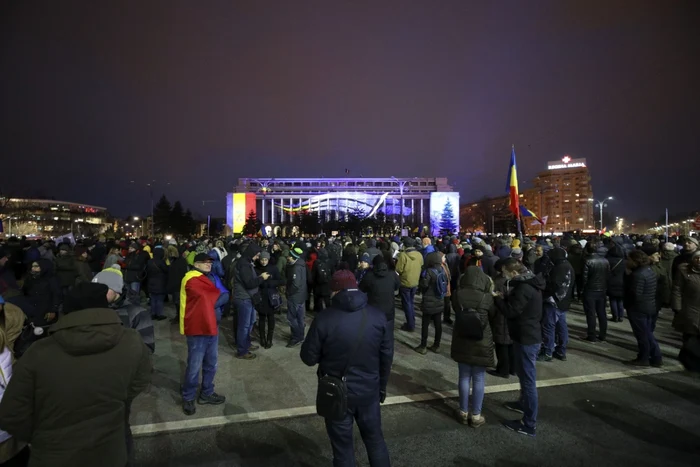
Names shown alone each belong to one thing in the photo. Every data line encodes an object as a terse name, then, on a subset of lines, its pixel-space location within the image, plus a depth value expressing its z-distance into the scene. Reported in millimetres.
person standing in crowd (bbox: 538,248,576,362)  6094
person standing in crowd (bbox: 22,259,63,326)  5457
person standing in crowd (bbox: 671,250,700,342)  4727
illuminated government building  92938
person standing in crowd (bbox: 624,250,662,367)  5820
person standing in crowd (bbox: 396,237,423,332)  8039
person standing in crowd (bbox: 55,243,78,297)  8258
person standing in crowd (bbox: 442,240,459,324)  10250
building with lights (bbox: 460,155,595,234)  126438
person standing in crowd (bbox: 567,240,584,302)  9906
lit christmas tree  88500
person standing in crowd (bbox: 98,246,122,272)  8336
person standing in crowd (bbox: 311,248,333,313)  9133
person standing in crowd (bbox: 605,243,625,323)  7735
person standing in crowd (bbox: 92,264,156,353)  3672
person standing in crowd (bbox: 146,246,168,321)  9141
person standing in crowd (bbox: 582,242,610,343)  7074
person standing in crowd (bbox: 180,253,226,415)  4484
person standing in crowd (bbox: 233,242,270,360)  6223
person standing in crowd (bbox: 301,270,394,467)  2975
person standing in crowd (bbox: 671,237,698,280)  7629
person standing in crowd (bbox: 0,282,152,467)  2053
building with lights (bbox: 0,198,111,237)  65438
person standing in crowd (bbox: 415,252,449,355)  6551
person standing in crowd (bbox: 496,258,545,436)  4043
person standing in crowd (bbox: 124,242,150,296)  9453
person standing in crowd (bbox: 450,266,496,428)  4062
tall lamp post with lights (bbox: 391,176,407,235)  112800
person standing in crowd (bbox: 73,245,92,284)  8383
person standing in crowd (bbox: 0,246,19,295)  6853
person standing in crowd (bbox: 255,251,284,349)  6832
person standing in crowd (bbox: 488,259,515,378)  5602
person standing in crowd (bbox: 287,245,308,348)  7152
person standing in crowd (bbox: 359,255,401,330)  6195
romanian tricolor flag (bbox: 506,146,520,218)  15469
